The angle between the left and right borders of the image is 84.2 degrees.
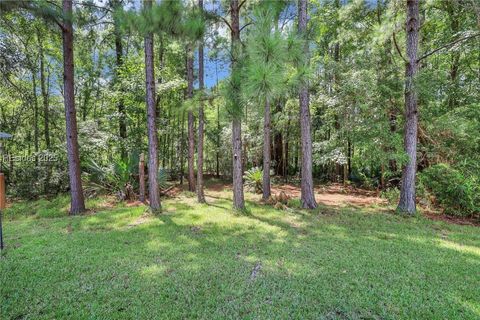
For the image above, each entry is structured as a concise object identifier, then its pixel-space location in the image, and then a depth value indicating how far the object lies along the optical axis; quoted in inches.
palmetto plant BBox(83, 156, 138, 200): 314.5
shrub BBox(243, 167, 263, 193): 362.6
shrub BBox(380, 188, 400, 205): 297.6
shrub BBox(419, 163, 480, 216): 235.1
